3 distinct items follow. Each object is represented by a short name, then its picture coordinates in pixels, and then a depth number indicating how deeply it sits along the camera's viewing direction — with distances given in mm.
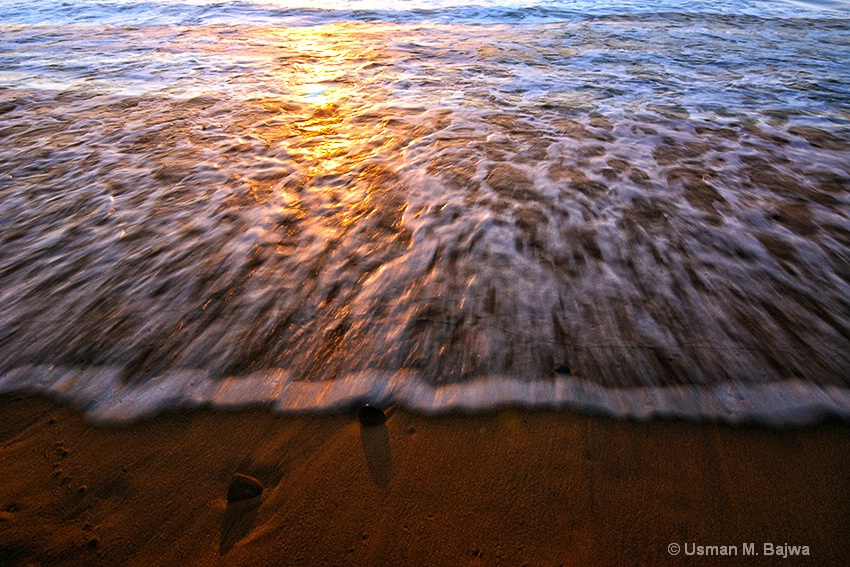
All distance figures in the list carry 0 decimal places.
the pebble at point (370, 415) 1603
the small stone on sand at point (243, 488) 1366
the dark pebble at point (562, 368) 1795
